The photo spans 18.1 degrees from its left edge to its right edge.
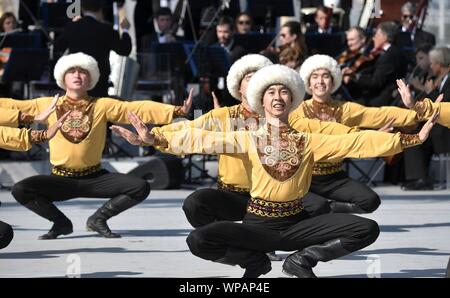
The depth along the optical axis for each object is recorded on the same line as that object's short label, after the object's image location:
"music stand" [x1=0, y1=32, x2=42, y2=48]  16.00
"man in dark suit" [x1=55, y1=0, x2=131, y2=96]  14.21
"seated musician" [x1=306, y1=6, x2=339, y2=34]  16.23
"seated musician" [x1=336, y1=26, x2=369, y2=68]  15.39
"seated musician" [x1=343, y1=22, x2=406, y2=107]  15.38
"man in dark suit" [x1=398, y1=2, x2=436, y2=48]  16.61
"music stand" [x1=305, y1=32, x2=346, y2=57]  15.41
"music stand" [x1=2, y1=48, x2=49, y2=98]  15.26
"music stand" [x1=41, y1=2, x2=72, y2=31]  15.75
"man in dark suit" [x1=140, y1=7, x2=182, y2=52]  16.84
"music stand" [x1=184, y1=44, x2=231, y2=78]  15.61
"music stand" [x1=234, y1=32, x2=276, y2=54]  15.66
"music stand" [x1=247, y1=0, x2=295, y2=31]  16.22
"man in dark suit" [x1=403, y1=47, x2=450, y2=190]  14.31
